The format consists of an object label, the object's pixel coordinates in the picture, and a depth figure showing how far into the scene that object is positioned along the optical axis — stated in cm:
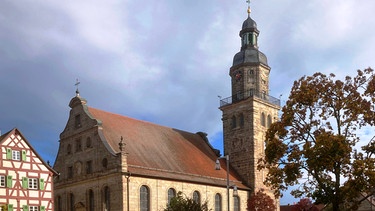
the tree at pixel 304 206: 5216
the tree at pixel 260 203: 5041
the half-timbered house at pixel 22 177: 3916
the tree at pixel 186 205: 3206
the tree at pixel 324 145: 2209
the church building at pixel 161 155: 4481
